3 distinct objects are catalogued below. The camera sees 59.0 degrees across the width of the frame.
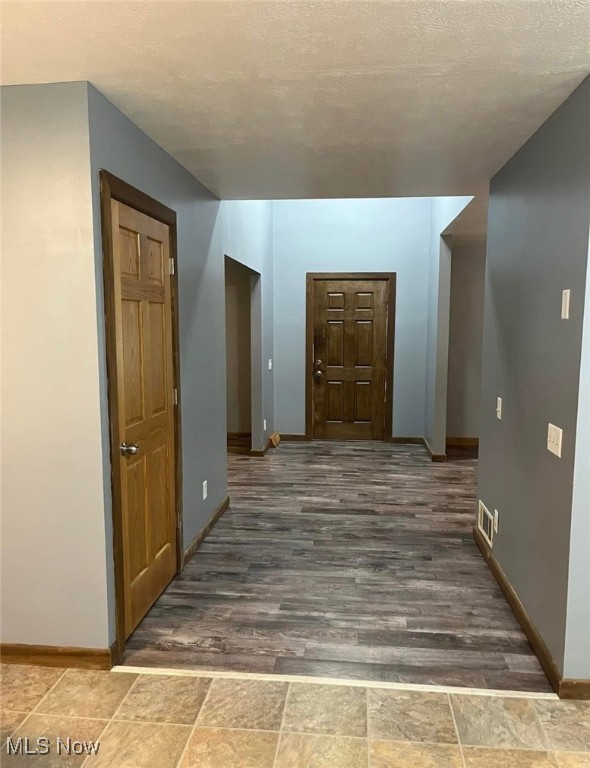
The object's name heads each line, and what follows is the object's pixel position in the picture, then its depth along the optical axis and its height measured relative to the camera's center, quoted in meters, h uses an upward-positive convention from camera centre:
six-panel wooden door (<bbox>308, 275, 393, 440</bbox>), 6.45 -0.31
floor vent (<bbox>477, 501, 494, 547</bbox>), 3.20 -1.21
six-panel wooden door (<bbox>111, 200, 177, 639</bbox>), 2.35 -0.36
